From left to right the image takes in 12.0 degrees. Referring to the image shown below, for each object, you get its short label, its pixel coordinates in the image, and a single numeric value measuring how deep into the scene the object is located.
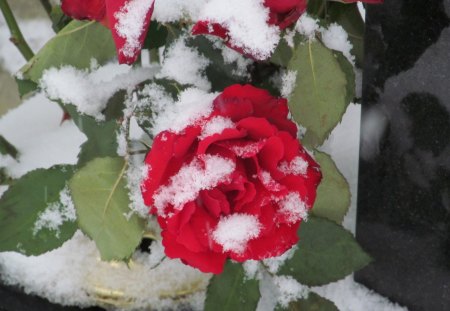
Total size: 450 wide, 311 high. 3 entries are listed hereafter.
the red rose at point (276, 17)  1.00
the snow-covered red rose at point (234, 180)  0.99
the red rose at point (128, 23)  1.02
